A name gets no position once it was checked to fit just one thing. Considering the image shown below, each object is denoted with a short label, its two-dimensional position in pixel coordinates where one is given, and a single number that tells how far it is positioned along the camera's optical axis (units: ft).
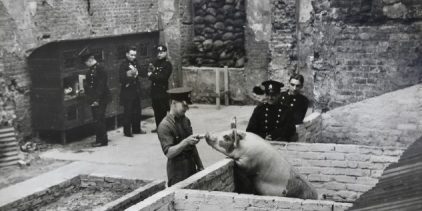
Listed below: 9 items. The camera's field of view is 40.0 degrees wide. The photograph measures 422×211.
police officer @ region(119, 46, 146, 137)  40.09
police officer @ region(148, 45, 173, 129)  39.99
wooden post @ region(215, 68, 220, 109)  50.39
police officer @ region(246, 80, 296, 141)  25.75
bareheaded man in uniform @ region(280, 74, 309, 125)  28.19
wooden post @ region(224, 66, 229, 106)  50.06
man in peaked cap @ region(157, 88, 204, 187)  20.51
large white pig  20.04
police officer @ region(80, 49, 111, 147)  38.01
